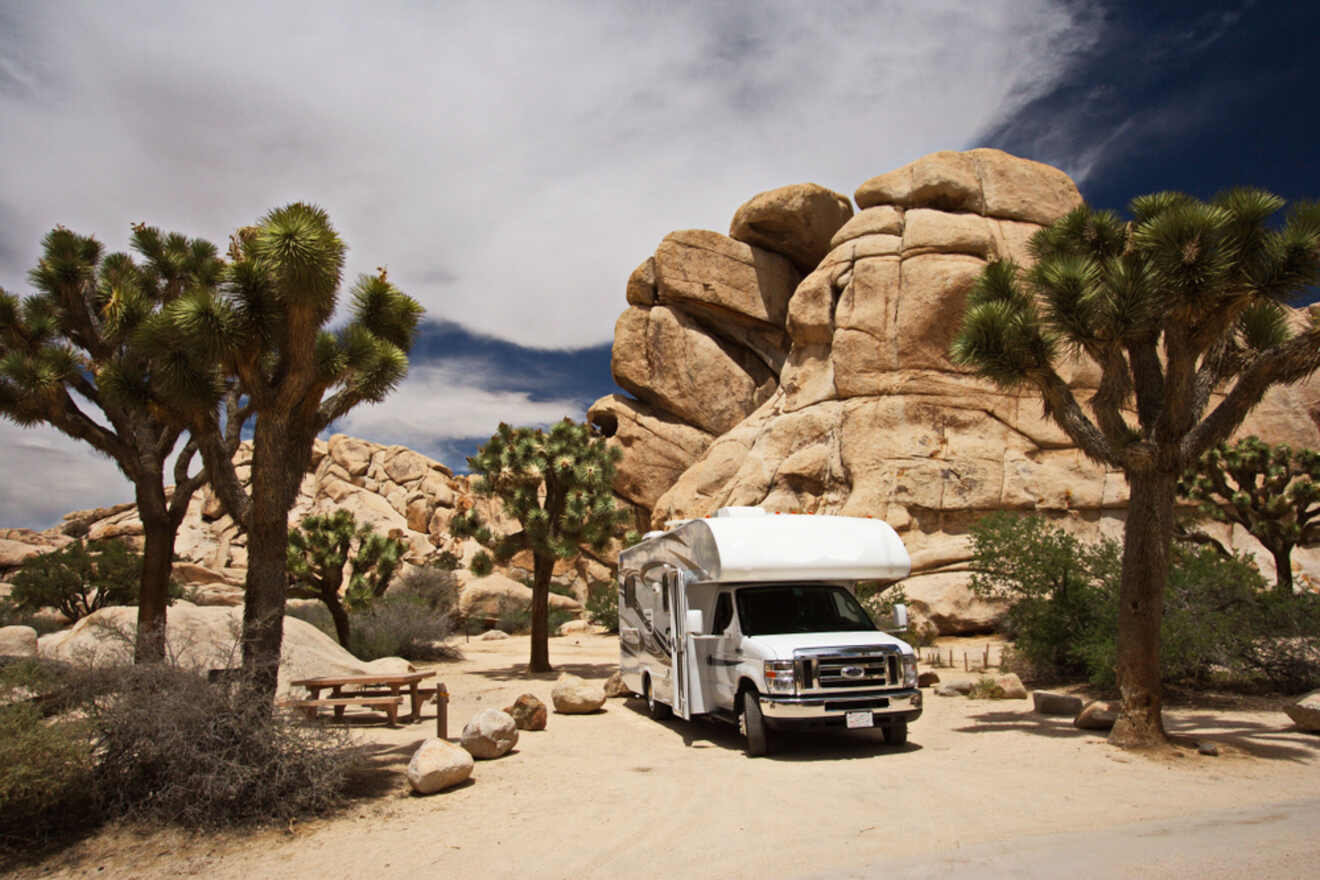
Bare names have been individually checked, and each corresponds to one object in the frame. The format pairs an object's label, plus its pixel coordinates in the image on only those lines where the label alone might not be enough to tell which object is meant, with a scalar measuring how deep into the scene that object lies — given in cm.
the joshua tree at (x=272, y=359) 880
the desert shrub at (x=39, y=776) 615
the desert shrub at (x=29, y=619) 2627
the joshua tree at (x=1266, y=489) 2370
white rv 955
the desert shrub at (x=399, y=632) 2284
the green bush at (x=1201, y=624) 1262
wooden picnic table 1091
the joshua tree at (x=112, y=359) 1315
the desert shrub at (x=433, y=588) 3544
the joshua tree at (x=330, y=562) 2128
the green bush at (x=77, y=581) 2880
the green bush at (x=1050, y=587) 1530
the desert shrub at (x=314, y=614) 2792
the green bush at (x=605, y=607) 3366
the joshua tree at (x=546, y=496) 2042
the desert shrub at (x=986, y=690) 1427
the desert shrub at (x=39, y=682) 696
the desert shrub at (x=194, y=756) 679
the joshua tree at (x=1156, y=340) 923
